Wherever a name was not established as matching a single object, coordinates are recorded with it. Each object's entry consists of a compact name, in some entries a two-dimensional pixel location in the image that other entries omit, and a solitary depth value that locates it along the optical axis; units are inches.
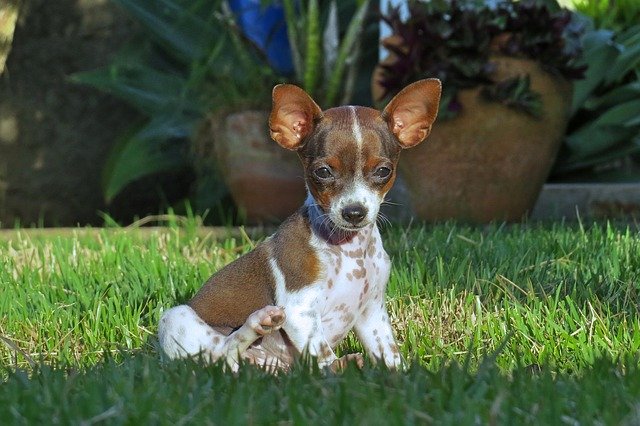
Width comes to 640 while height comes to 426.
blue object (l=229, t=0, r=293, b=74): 453.1
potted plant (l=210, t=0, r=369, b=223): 404.4
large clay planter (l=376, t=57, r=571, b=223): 365.4
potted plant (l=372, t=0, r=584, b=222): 363.4
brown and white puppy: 185.9
